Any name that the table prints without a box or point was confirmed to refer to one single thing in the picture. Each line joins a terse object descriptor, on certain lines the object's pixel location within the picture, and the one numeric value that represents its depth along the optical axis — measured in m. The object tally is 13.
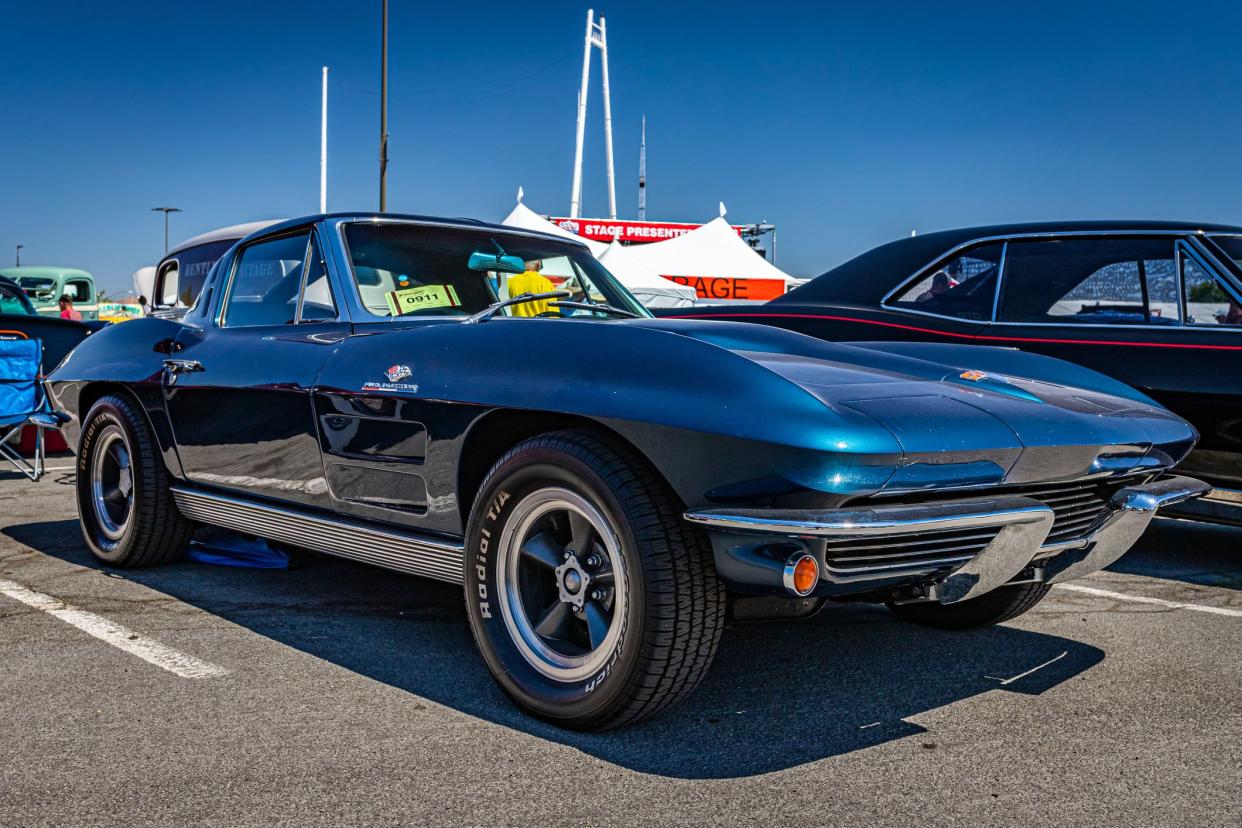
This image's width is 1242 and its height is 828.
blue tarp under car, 4.26
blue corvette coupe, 2.24
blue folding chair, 6.77
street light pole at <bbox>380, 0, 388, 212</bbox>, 22.69
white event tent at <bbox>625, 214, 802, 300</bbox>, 24.12
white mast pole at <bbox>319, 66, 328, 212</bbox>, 40.22
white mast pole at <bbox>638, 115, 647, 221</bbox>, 50.94
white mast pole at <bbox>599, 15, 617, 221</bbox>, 40.34
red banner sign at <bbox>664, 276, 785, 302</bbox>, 24.81
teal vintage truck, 23.86
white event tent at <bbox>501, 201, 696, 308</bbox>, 21.81
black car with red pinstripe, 4.27
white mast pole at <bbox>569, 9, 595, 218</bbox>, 38.09
